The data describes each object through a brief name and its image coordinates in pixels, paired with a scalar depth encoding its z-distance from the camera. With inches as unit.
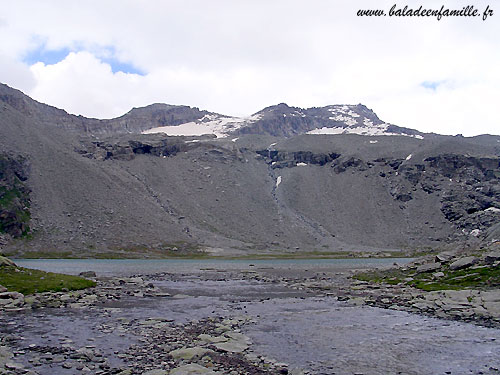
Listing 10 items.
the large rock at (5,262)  1885.1
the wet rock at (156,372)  760.3
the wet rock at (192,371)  759.1
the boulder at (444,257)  2117.4
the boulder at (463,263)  1866.4
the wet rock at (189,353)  875.2
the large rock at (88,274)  2618.4
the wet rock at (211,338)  1026.7
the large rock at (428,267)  2052.2
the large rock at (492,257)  1781.6
